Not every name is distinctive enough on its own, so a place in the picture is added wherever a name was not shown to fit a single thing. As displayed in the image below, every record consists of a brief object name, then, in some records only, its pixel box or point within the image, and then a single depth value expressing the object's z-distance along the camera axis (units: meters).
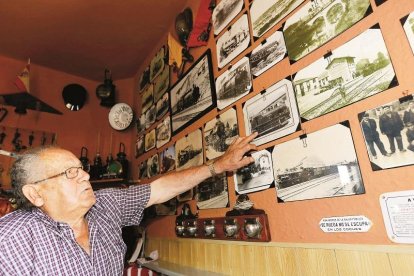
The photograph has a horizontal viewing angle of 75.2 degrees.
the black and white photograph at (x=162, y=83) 2.91
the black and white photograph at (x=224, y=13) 1.85
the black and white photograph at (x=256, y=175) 1.42
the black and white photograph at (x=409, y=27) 0.90
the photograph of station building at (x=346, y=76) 0.98
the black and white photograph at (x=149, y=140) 3.12
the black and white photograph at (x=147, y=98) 3.33
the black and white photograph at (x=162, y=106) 2.85
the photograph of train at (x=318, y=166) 1.05
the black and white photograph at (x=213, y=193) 1.75
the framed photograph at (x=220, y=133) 1.73
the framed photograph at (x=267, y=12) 1.42
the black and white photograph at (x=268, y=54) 1.43
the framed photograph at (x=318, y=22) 1.09
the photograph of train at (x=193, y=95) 2.06
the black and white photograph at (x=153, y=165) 2.90
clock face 3.72
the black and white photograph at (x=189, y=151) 2.11
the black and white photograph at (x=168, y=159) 2.56
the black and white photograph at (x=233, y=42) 1.72
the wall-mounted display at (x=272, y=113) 1.32
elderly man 1.04
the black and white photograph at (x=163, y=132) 2.73
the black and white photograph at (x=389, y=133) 0.88
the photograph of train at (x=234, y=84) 1.65
